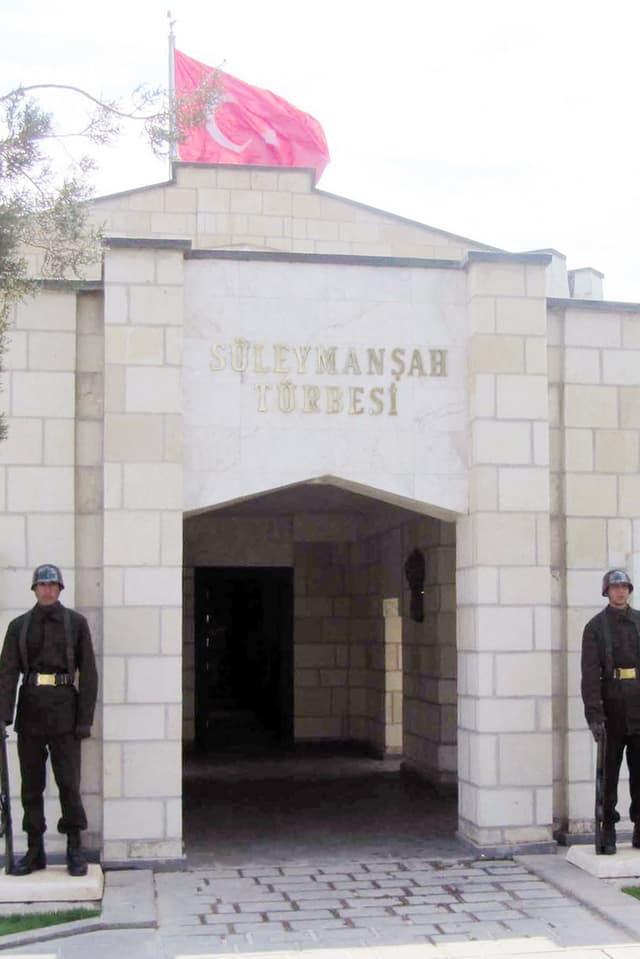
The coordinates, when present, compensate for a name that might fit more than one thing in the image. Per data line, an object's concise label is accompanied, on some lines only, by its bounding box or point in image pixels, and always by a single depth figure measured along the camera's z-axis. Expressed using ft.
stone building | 27.48
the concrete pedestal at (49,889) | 23.90
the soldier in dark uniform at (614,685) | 26.71
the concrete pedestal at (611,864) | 25.65
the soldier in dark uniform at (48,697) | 25.25
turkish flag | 51.24
